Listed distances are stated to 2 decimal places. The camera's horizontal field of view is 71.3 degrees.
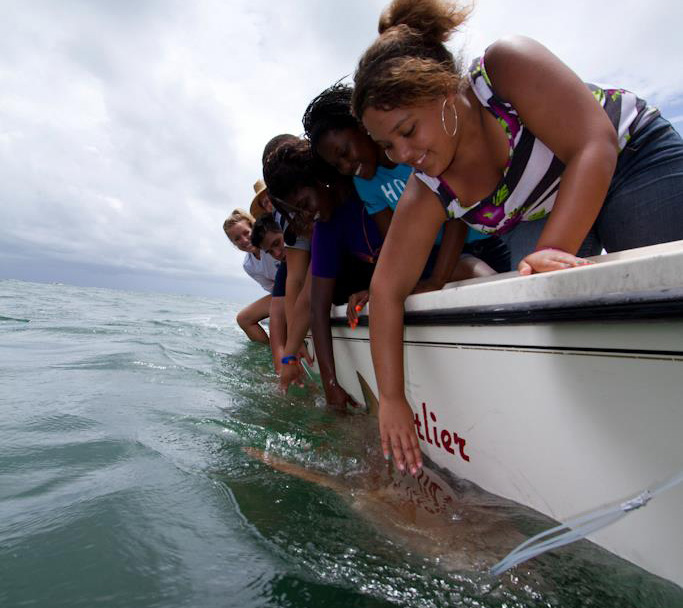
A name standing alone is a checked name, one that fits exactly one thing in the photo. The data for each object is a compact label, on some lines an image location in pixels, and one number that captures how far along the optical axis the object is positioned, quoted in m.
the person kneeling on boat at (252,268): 5.16
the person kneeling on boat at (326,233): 2.45
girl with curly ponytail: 1.27
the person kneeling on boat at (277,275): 3.92
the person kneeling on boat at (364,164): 2.04
